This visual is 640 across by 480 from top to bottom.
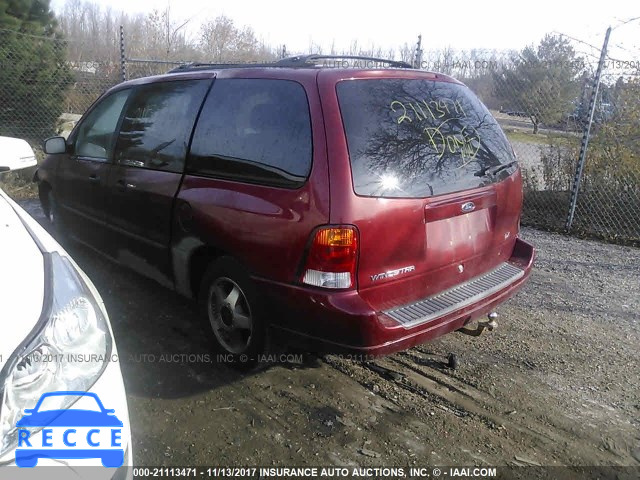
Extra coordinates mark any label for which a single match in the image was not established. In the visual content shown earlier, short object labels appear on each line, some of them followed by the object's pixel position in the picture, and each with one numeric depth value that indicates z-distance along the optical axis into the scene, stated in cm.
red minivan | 259
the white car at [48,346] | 158
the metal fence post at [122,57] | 819
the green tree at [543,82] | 739
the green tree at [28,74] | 935
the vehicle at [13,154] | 390
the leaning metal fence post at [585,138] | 617
